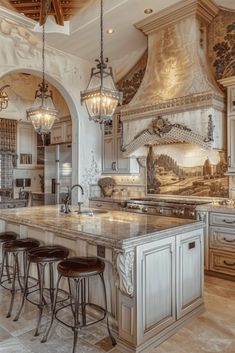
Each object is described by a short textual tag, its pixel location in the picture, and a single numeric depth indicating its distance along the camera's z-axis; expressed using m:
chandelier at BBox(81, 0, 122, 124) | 2.97
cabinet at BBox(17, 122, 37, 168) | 9.10
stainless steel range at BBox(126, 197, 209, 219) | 4.46
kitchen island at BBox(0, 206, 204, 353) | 2.28
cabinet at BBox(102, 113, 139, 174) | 6.00
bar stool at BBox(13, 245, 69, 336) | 2.73
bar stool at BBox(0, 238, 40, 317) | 3.13
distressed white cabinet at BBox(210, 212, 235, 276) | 4.00
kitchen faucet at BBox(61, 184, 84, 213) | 3.66
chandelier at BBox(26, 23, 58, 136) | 3.88
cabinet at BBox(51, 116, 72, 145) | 6.80
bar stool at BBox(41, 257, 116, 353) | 2.35
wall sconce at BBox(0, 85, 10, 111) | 5.95
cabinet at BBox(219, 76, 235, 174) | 4.29
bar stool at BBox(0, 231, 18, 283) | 3.56
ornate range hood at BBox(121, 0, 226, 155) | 4.39
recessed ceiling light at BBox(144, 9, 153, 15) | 4.72
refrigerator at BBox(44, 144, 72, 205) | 6.52
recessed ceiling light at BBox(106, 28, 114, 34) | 5.24
